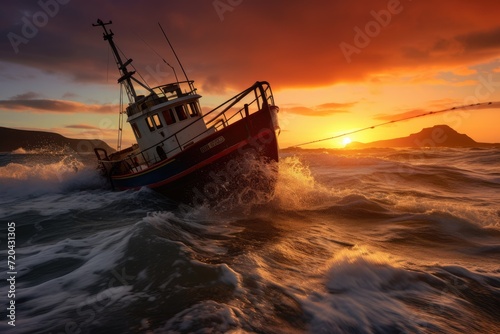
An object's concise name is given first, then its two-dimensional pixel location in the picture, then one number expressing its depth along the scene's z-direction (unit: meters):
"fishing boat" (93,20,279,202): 10.31
